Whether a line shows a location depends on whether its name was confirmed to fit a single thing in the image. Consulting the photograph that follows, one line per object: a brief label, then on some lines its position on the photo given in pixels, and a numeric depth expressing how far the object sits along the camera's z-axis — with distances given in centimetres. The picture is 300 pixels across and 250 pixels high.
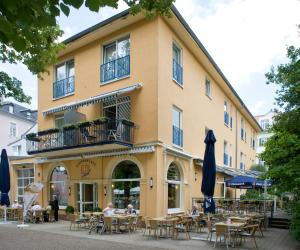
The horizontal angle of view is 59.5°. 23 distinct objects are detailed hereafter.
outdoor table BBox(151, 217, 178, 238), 973
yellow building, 1239
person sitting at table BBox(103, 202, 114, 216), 1070
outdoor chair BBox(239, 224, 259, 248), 851
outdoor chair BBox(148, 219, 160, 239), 966
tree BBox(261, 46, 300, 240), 919
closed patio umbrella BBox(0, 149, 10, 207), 1325
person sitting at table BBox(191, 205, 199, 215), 1186
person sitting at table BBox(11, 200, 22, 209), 1442
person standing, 1401
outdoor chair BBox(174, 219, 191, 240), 995
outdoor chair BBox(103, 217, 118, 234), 1036
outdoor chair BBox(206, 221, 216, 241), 904
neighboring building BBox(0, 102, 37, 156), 3125
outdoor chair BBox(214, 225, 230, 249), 821
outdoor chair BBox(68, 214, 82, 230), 1126
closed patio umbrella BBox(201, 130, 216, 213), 977
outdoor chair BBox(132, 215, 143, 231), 1095
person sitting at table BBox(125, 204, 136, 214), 1126
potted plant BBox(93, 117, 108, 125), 1221
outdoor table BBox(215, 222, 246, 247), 829
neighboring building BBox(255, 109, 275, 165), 4203
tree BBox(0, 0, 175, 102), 290
